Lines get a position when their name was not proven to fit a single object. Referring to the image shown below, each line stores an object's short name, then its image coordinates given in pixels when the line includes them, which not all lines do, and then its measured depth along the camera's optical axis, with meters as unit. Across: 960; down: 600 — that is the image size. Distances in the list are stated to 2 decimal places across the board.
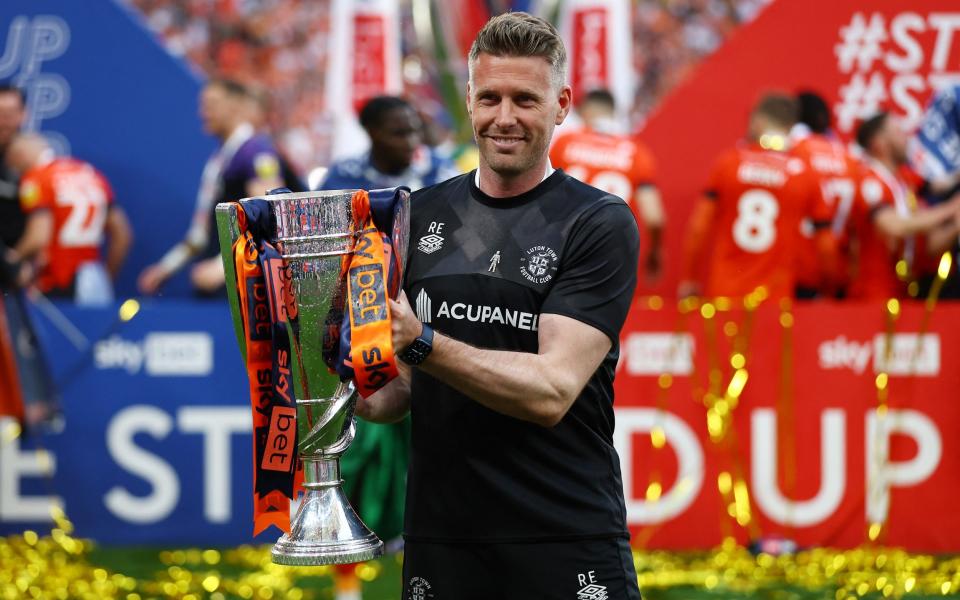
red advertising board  13.03
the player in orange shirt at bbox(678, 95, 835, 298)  15.39
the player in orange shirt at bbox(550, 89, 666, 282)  16.37
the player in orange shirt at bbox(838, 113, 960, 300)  14.98
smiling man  5.21
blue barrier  13.54
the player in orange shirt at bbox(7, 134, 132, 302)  17.22
